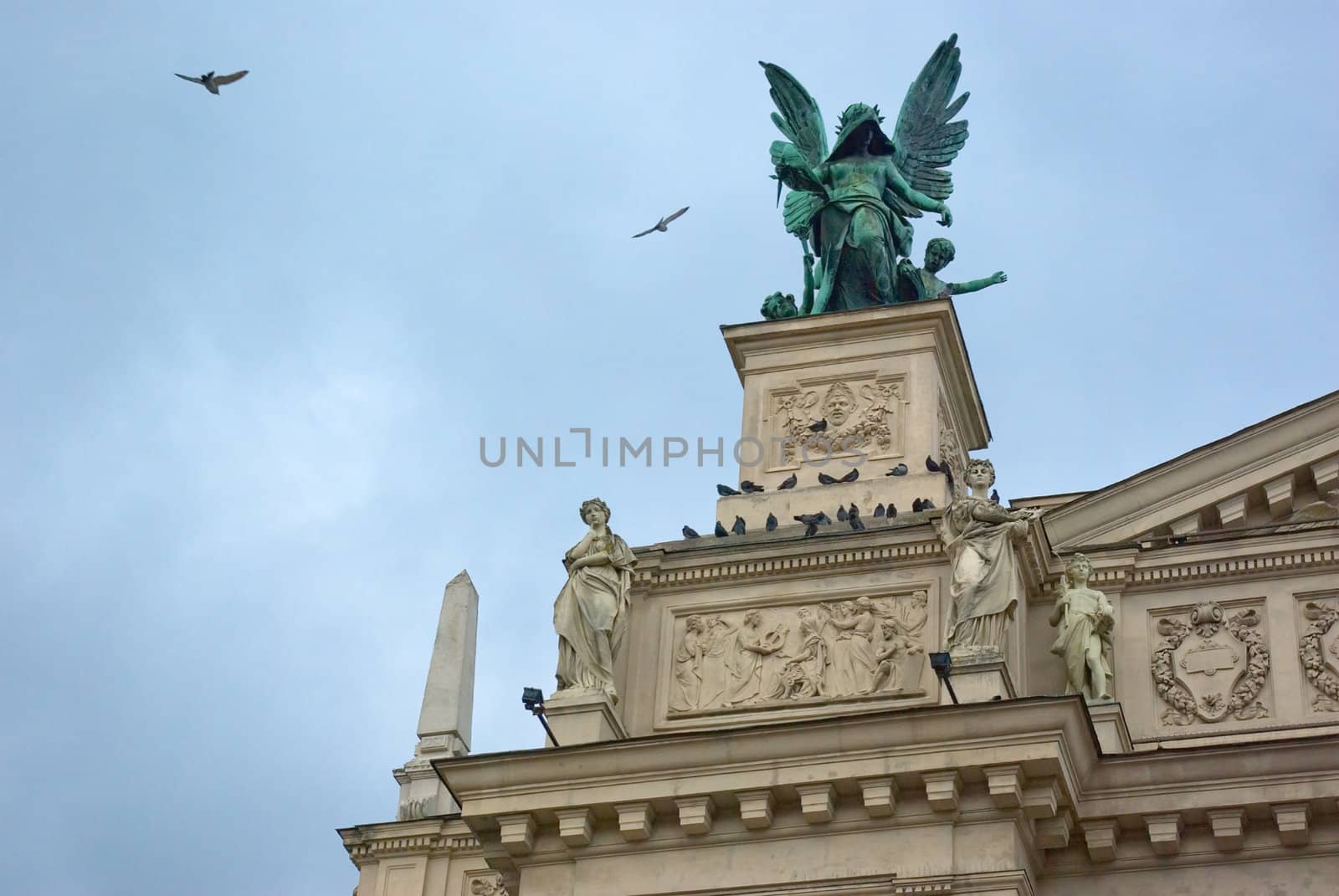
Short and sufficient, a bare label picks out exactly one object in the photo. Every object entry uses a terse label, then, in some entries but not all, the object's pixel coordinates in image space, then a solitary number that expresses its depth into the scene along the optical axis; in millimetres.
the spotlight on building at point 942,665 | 20984
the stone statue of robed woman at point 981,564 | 21781
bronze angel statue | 26453
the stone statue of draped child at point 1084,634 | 22266
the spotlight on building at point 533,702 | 22672
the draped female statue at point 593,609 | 22859
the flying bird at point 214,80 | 25234
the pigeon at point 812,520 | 23469
